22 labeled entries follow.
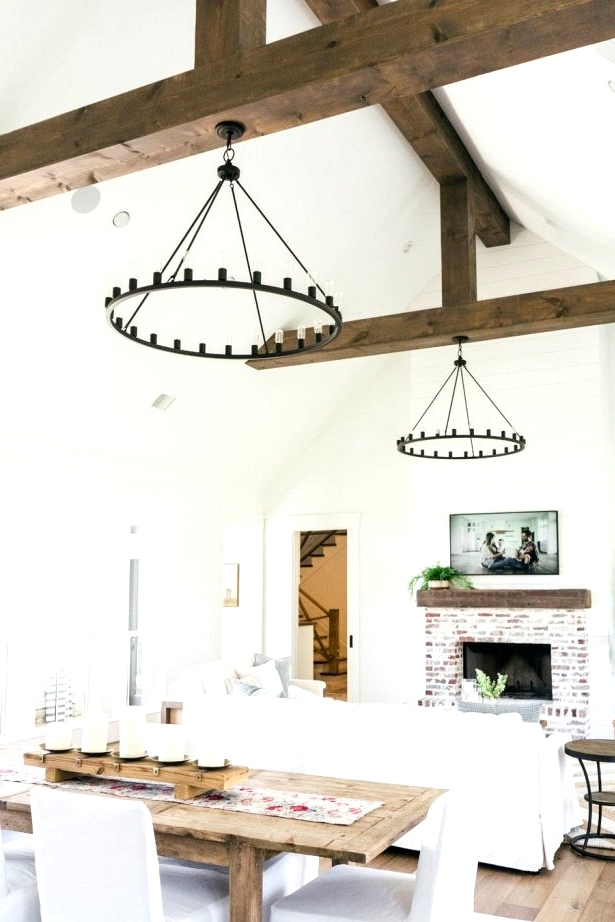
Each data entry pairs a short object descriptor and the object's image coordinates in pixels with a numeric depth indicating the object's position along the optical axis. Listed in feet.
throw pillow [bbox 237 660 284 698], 24.00
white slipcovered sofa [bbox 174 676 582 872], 15.15
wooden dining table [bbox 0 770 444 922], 7.87
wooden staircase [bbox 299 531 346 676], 43.24
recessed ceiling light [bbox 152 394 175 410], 26.61
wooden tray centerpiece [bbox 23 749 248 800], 9.31
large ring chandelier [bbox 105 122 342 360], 22.59
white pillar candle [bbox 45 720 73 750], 10.32
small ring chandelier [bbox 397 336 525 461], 30.86
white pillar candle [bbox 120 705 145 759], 9.89
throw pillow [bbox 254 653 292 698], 25.58
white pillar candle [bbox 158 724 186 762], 9.75
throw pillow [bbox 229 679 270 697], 20.83
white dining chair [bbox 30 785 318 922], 7.91
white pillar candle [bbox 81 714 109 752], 10.11
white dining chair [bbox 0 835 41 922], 9.07
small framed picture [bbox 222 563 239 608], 36.17
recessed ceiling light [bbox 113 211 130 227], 19.44
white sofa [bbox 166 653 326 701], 20.92
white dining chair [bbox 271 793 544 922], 8.50
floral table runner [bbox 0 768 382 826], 8.82
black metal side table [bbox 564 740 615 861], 15.94
